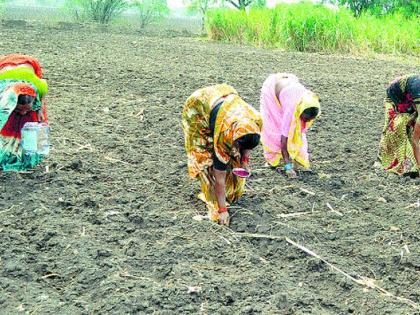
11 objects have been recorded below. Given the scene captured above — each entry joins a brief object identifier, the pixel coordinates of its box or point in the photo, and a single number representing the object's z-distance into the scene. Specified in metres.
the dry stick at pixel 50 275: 3.38
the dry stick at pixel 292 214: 4.40
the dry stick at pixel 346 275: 3.33
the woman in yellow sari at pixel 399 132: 5.22
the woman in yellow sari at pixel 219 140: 3.69
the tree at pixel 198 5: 31.69
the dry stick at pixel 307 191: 4.84
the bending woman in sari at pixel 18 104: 4.46
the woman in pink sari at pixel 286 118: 4.84
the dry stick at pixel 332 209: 4.49
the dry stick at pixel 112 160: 5.32
